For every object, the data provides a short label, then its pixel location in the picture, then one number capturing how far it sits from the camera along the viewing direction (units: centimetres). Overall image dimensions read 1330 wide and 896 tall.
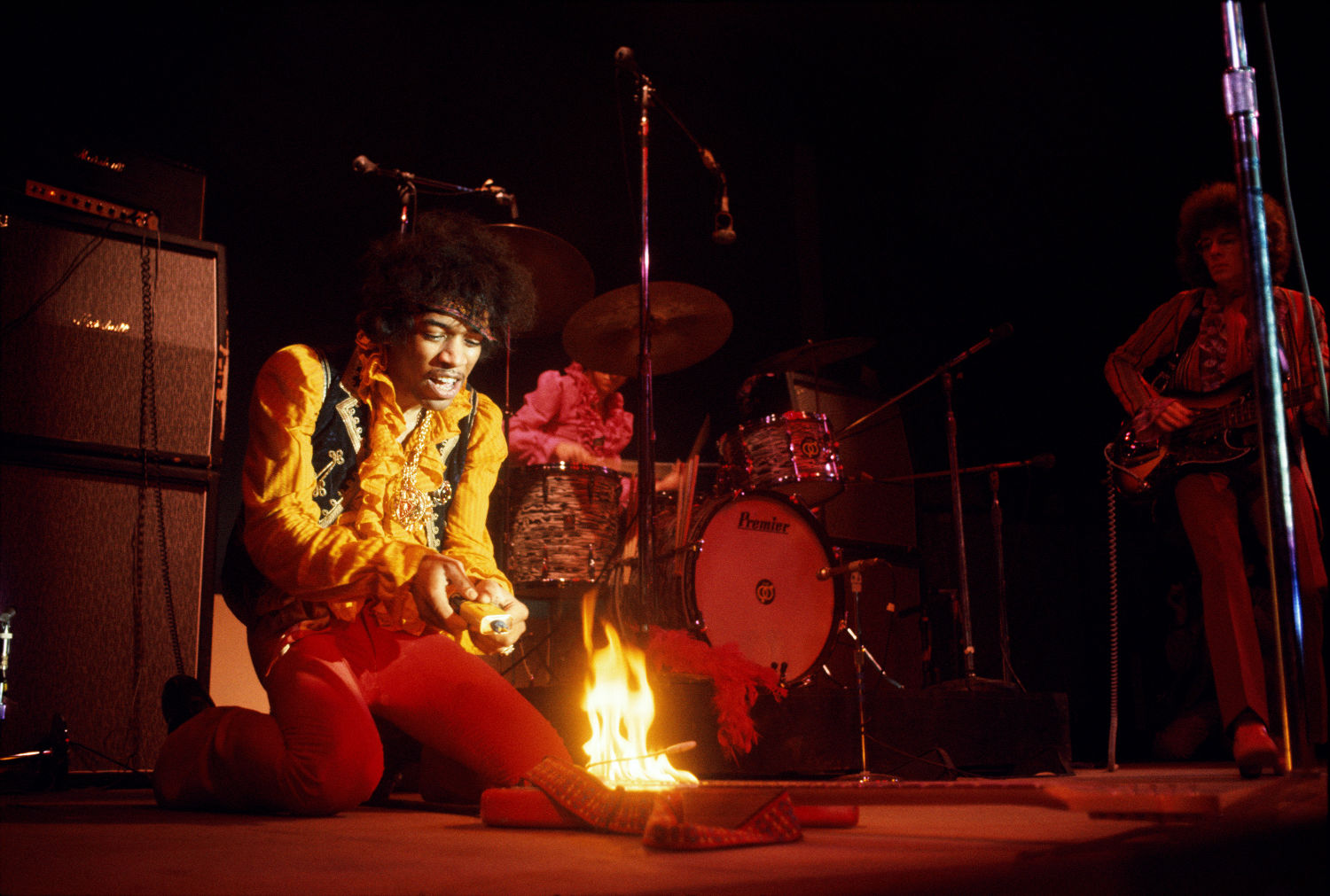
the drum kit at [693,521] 471
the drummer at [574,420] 588
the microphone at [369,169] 453
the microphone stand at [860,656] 380
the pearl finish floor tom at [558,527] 493
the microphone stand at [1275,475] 155
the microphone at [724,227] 409
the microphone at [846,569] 403
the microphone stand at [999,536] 507
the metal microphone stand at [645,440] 358
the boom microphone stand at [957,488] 475
